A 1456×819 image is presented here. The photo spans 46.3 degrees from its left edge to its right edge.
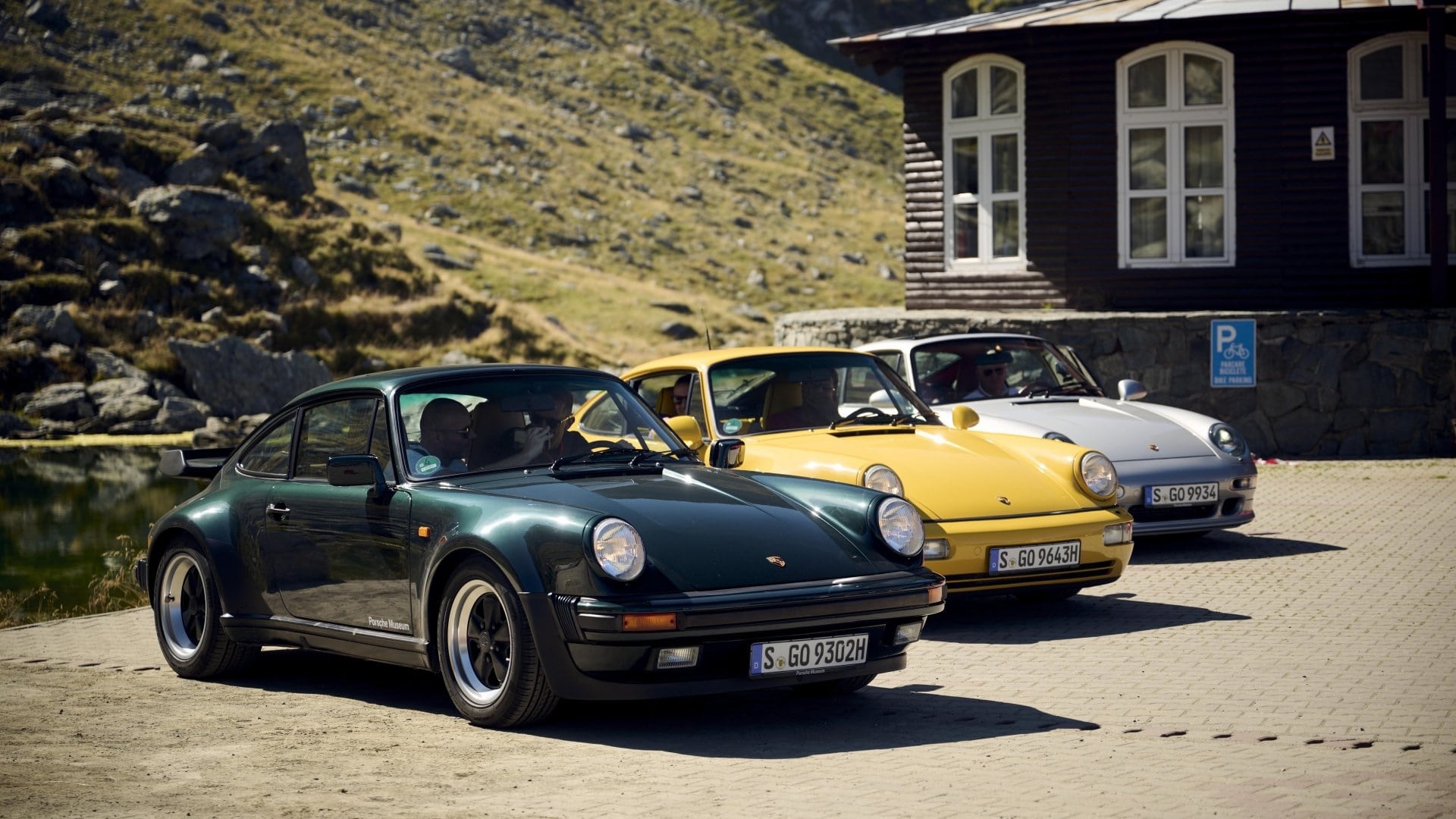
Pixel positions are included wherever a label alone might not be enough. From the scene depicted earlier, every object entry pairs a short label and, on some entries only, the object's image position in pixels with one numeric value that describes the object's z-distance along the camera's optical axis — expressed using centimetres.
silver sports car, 1143
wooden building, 2045
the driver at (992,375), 1273
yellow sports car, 902
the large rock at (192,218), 4312
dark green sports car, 639
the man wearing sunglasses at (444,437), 745
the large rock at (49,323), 3641
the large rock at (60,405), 3297
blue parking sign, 1922
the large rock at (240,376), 3534
